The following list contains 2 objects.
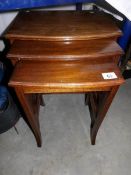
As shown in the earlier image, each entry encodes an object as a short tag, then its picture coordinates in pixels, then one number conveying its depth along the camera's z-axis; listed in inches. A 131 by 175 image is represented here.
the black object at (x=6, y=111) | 46.6
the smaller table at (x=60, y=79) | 28.5
